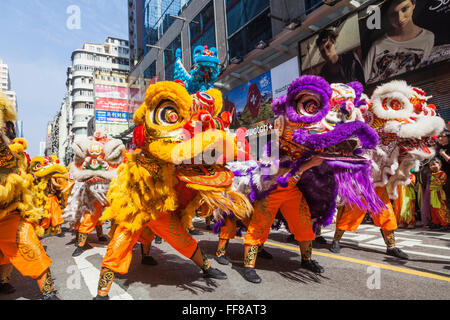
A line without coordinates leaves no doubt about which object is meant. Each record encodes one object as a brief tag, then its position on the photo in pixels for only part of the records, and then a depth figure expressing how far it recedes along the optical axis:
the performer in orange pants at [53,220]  6.42
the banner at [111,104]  25.48
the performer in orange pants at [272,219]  2.97
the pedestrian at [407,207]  6.24
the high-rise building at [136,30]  27.08
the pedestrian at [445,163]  6.34
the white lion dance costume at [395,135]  3.31
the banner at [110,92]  26.28
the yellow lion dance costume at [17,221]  2.31
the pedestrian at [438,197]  5.98
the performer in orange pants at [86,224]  4.55
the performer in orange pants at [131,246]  2.34
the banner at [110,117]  24.92
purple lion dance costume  2.57
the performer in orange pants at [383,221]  3.66
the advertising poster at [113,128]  24.85
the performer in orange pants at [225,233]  3.66
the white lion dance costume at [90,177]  4.37
